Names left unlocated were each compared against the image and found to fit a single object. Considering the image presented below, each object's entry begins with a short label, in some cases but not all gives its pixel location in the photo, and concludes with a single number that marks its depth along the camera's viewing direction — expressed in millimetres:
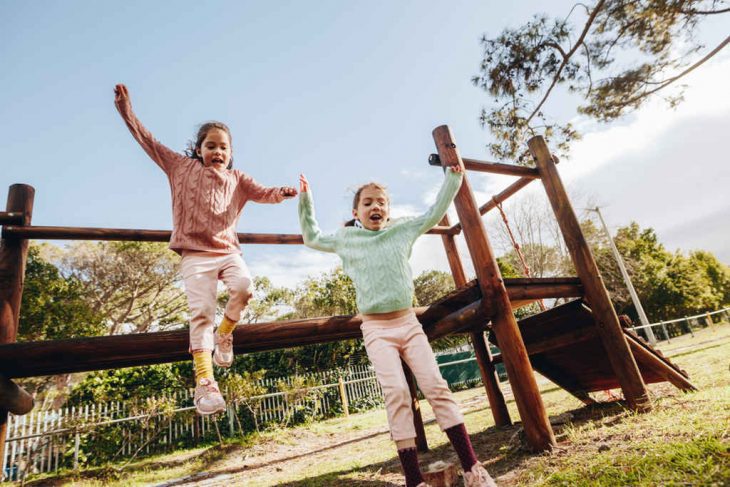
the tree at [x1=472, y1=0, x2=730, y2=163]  5793
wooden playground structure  2607
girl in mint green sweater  2018
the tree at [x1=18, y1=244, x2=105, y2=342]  9242
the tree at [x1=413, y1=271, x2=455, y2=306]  29562
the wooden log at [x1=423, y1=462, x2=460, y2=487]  2484
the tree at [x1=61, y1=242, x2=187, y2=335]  14969
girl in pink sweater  2387
